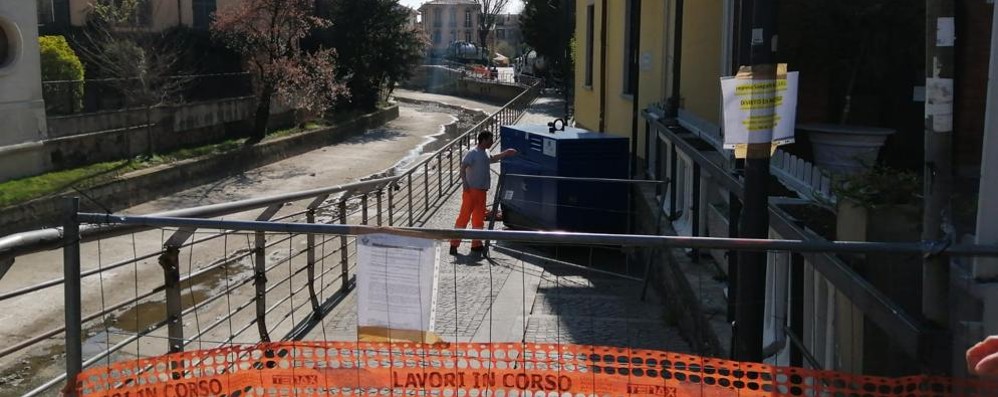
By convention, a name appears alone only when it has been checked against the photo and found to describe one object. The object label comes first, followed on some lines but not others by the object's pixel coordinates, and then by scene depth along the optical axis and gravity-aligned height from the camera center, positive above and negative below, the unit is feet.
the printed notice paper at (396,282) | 12.55 -2.82
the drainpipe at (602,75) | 61.31 -0.92
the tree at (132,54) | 73.05 +0.50
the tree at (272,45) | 91.56 +1.51
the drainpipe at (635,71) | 47.55 -0.50
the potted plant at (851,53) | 27.55 +0.25
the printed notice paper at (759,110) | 13.65 -0.68
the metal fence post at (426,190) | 49.28 -6.59
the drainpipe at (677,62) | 36.09 -0.04
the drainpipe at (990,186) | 11.10 -1.41
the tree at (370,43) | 118.73 +2.19
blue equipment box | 40.42 -5.19
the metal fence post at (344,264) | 29.35 -6.22
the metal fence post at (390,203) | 39.06 -5.67
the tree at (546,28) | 150.30 +5.09
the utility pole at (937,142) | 10.76 -0.89
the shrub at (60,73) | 67.41 -0.89
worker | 39.45 -4.81
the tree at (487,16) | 288.10 +13.56
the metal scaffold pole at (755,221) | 13.66 -2.29
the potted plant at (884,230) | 12.16 -2.19
